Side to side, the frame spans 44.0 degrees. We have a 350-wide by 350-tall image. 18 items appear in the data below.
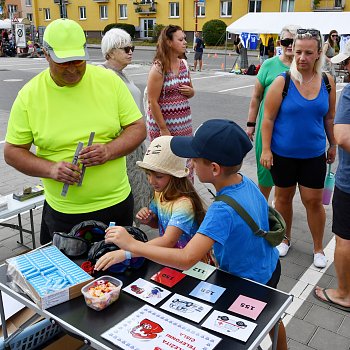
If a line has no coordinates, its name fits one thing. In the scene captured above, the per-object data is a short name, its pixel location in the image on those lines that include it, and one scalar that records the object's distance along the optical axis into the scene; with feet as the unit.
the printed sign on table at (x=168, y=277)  6.54
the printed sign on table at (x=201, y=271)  6.74
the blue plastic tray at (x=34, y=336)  7.48
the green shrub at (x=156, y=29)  127.89
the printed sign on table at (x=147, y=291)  6.15
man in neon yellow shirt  7.52
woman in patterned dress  12.60
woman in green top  12.76
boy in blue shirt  6.16
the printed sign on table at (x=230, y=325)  5.43
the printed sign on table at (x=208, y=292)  6.18
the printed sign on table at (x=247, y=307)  5.85
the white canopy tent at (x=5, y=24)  94.65
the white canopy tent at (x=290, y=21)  45.47
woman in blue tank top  10.96
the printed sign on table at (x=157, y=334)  5.24
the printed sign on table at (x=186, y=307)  5.79
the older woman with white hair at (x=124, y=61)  11.85
